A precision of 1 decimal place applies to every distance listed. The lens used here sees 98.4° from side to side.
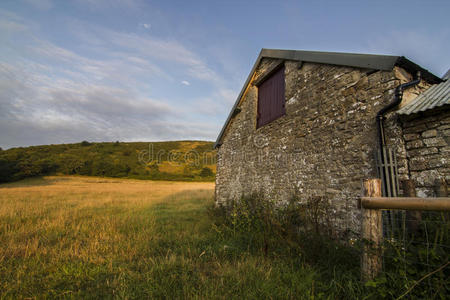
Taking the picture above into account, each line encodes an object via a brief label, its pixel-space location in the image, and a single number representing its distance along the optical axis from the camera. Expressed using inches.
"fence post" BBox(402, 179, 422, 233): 116.3
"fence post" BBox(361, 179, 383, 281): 88.2
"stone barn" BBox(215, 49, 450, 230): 134.6
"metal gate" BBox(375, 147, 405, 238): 132.6
